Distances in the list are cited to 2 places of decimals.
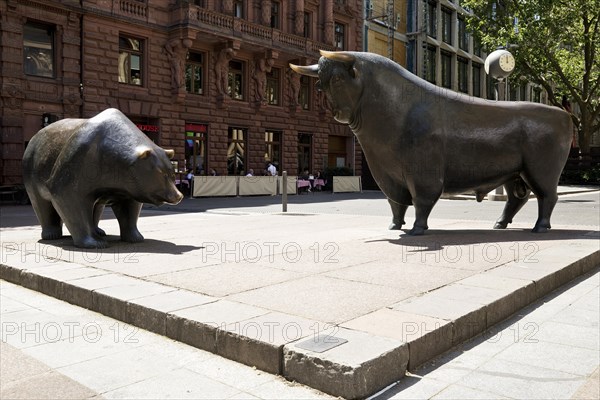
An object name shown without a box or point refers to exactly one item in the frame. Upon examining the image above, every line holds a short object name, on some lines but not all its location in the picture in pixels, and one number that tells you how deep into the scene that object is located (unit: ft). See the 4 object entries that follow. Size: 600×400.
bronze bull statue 22.61
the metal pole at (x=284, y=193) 45.45
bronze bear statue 20.49
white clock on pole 41.45
